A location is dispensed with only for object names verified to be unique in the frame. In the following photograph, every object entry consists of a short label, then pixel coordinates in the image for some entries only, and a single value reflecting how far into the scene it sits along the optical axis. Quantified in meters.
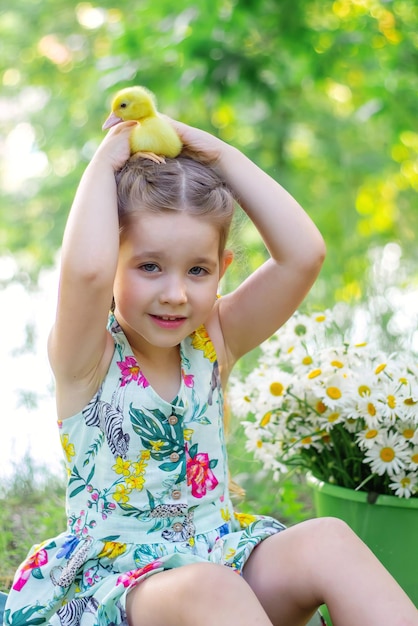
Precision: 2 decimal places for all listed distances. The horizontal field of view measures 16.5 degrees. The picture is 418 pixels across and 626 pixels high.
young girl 1.37
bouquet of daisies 1.56
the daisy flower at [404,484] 1.55
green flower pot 1.57
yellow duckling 1.43
